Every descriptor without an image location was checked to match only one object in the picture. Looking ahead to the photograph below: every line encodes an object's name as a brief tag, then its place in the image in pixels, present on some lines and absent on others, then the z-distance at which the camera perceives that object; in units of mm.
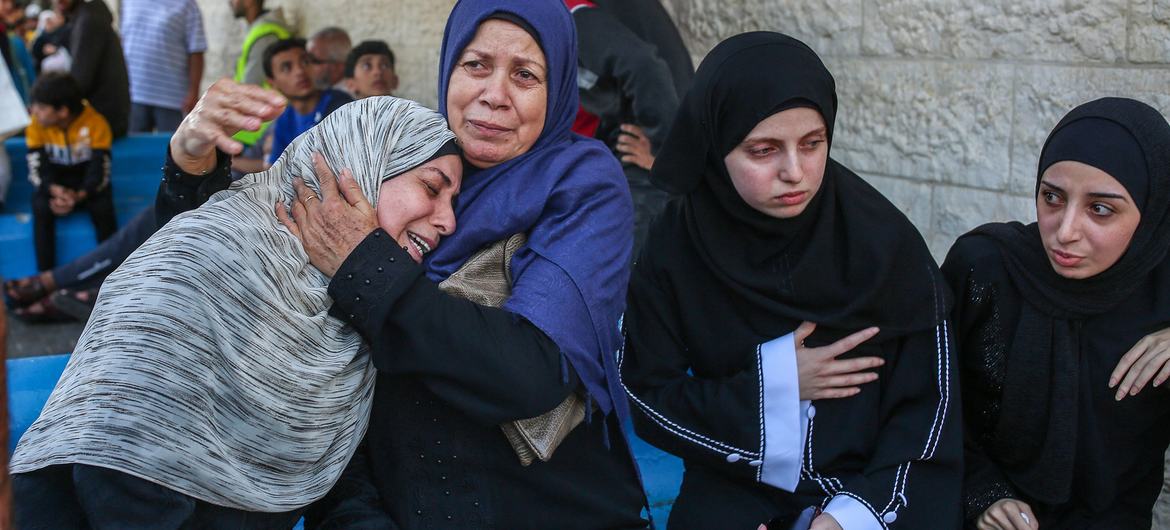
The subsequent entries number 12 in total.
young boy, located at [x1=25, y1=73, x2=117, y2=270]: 6859
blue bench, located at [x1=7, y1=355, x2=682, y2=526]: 3100
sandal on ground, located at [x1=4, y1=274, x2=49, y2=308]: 6363
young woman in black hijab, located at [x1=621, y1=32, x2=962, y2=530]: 2375
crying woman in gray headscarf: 1777
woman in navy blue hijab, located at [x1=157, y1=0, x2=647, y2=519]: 1959
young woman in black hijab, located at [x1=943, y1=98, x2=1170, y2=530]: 2408
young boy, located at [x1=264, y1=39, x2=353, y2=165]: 6406
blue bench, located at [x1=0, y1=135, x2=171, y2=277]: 7129
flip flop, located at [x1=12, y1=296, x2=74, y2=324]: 6387
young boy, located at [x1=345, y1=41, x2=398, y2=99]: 6777
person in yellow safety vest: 8047
